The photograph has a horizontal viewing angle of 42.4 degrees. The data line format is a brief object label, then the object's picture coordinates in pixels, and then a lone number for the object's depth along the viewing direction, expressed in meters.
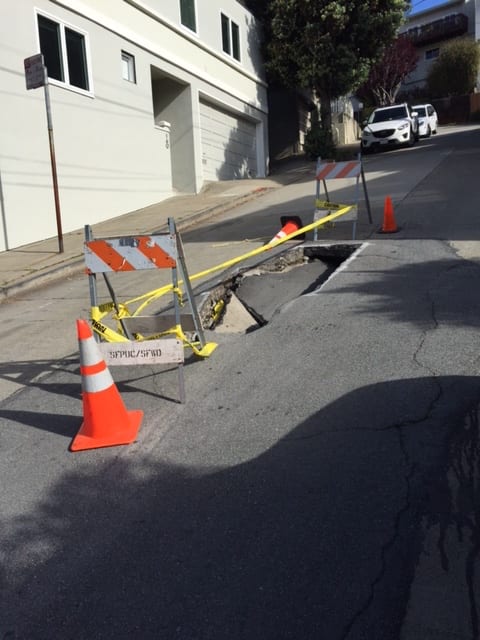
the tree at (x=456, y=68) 42.12
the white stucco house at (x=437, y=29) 47.81
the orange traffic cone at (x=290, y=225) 9.66
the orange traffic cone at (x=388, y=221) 9.96
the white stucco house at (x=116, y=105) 12.73
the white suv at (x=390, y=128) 25.77
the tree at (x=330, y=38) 23.91
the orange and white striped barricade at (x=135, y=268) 4.68
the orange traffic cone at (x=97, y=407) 4.20
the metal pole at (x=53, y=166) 10.53
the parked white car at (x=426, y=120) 29.73
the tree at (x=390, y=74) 42.84
